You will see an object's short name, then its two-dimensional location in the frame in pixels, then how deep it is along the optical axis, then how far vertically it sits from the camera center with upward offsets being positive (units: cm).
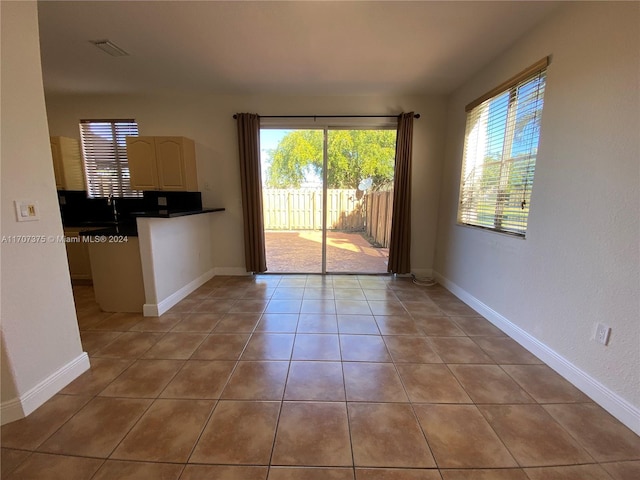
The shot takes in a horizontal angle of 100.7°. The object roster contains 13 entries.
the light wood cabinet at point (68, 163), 353 +46
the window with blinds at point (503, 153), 213 +42
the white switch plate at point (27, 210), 136 -7
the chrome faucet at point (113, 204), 379 -9
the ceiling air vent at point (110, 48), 234 +136
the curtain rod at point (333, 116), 359 +109
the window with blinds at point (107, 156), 374 +59
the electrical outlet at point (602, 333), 151 -78
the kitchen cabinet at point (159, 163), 335 +44
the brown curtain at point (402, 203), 352 -7
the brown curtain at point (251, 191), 356 +9
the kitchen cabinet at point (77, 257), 334 -77
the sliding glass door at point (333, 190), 378 +12
